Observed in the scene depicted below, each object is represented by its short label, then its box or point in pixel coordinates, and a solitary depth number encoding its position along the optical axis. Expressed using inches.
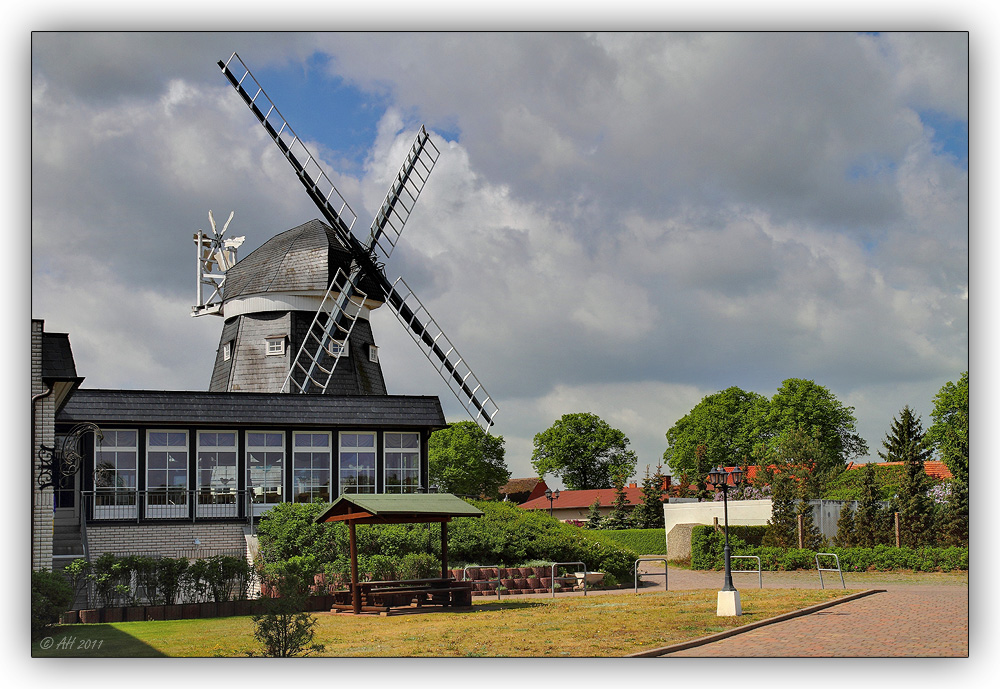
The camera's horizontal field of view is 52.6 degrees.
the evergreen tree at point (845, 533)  984.9
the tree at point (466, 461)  2155.5
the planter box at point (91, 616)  579.8
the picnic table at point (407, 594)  624.1
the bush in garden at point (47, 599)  496.7
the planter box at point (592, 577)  833.7
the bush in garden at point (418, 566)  748.0
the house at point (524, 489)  2699.3
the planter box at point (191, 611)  613.9
